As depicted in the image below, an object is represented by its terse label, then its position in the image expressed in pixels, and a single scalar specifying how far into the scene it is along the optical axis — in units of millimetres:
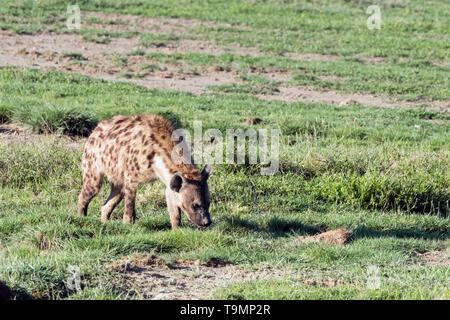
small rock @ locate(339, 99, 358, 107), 14359
